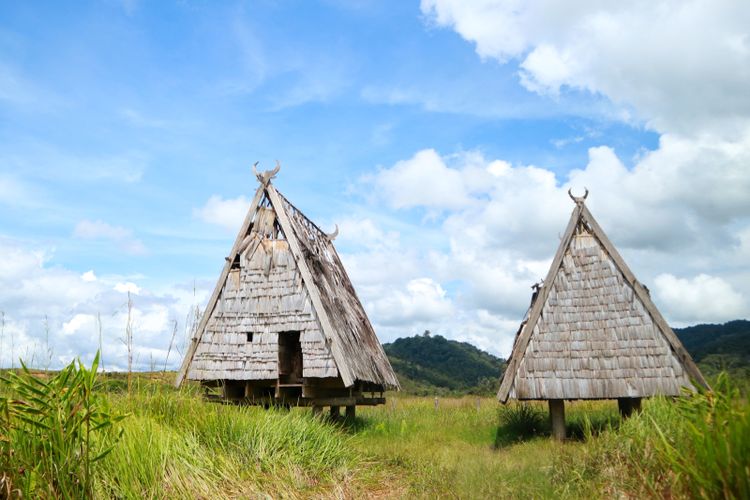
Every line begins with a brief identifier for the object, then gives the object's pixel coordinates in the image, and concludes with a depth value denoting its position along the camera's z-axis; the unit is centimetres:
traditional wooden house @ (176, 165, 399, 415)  1278
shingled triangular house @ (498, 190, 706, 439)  1202
